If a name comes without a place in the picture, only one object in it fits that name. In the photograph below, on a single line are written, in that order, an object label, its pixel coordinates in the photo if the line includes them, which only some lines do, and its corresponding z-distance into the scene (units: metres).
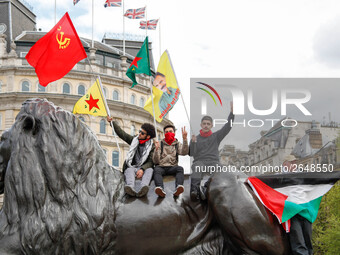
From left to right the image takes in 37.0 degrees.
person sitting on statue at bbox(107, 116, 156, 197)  6.18
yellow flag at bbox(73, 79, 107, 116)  12.27
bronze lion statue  5.59
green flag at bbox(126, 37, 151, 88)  10.85
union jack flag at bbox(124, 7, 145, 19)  46.12
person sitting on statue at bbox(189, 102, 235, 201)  6.41
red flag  7.96
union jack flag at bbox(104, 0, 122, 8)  44.12
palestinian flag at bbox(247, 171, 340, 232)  6.00
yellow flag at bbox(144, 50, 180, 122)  9.09
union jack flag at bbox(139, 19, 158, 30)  45.84
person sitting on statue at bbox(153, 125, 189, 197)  6.23
